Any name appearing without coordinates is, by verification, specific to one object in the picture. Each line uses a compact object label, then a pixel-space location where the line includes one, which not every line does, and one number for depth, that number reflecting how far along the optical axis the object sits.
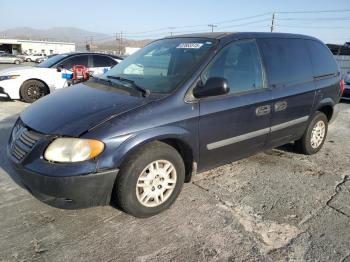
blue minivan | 2.84
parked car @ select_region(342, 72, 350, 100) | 11.13
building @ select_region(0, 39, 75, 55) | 73.31
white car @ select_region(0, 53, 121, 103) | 8.79
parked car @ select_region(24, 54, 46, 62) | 50.50
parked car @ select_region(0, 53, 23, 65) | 40.50
